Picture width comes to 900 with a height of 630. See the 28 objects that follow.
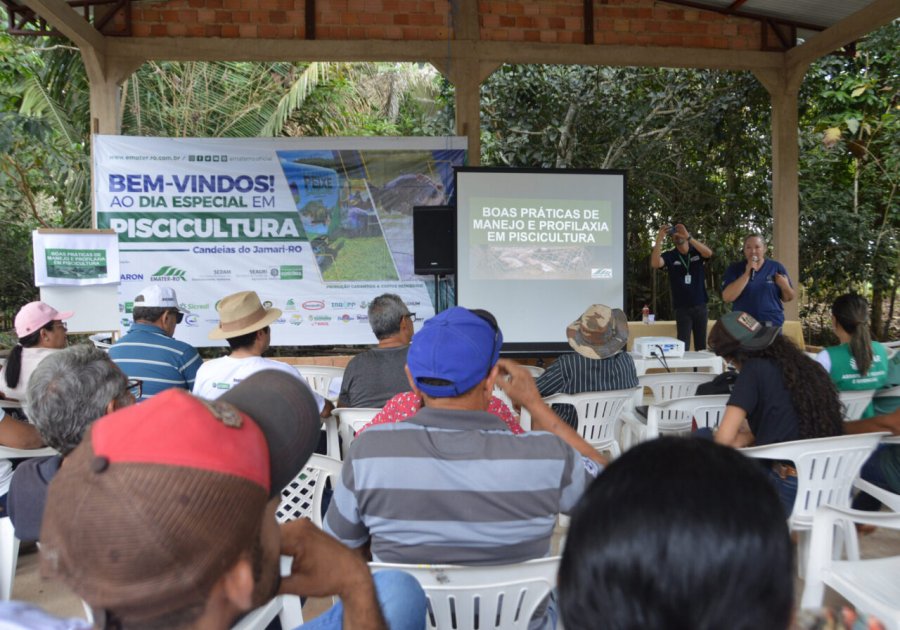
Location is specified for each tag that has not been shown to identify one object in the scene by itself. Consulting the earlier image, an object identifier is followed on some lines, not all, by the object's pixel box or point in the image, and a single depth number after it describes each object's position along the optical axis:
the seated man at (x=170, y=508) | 0.62
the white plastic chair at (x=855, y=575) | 1.68
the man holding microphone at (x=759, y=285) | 6.02
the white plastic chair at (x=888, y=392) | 2.99
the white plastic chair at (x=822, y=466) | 2.35
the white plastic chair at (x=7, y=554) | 2.11
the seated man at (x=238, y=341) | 2.94
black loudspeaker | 6.44
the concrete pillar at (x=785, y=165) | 7.18
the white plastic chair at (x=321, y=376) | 4.25
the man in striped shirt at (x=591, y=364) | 3.37
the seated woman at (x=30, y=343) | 3.17
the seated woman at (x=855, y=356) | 2.90
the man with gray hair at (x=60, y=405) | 1.72
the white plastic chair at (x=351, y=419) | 2.95
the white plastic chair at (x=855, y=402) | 2.93
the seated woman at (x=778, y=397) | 2.49
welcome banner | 6.56
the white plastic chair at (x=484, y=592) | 1.41
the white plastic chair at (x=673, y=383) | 3.99
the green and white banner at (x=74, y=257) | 6.08
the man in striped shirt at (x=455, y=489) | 1.47
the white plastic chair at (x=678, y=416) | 3.20
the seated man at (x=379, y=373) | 3.16
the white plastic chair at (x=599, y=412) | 3.36
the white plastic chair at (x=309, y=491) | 2.23
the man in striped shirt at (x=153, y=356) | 3.19
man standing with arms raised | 6.80
